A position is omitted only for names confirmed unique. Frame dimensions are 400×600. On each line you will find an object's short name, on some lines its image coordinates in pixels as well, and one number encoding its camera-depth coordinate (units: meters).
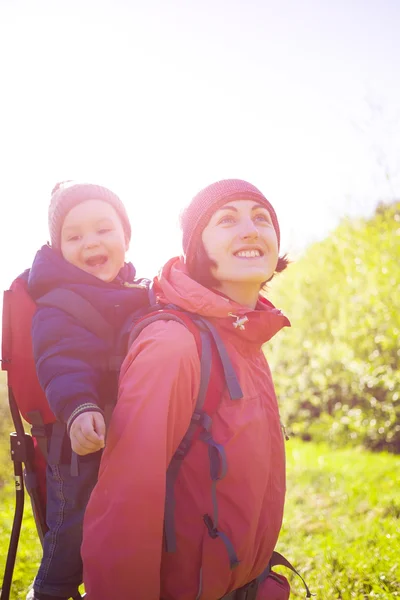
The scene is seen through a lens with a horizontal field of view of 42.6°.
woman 1.58
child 1.81
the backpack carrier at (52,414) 1.73
